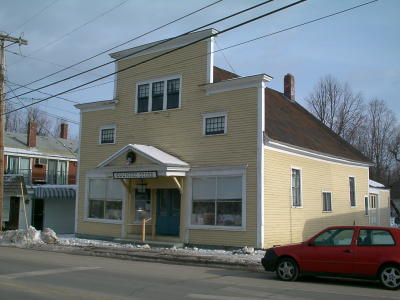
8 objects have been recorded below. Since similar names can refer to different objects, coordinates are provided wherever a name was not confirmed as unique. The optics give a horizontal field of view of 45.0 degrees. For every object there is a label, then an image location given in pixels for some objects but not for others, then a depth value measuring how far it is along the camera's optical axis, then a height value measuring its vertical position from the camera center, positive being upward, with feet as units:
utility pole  79.58 +19.01
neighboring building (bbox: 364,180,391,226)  96.32 +0.98
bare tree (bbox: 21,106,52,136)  211.00 +36.86
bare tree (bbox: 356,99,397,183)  196.95 +25.79
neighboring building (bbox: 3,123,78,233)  101.96 +7.07
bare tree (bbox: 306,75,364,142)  174.40 +33.02
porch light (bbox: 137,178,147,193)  73.00 +2.98
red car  35.14 -3.60
